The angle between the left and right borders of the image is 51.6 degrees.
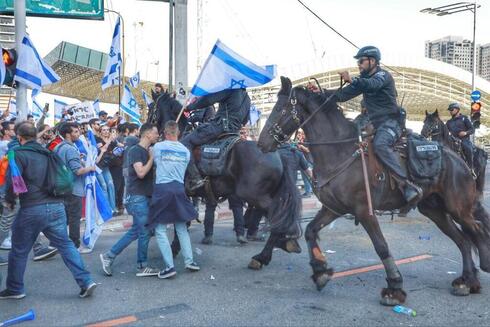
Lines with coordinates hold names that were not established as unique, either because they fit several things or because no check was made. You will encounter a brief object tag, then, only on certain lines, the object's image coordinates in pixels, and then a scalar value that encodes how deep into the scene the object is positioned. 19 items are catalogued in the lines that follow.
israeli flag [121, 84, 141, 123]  13.24
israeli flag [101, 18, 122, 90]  13.87
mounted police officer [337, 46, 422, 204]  5.46
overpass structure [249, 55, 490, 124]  48.38
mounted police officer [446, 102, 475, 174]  11.22
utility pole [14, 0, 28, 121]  8.93
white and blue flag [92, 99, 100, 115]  14.64
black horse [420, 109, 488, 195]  9.71
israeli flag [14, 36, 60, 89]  8.92
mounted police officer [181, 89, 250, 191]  7.26
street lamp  22.16
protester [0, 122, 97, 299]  5.28
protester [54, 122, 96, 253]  7.19
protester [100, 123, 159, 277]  6.36
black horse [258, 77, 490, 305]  5.43
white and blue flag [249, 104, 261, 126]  19.37
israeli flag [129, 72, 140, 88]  16.70
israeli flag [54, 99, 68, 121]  13.49
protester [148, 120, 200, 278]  6.09
